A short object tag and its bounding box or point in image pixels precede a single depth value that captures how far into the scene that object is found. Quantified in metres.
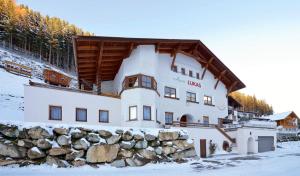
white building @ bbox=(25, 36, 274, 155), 18.08
